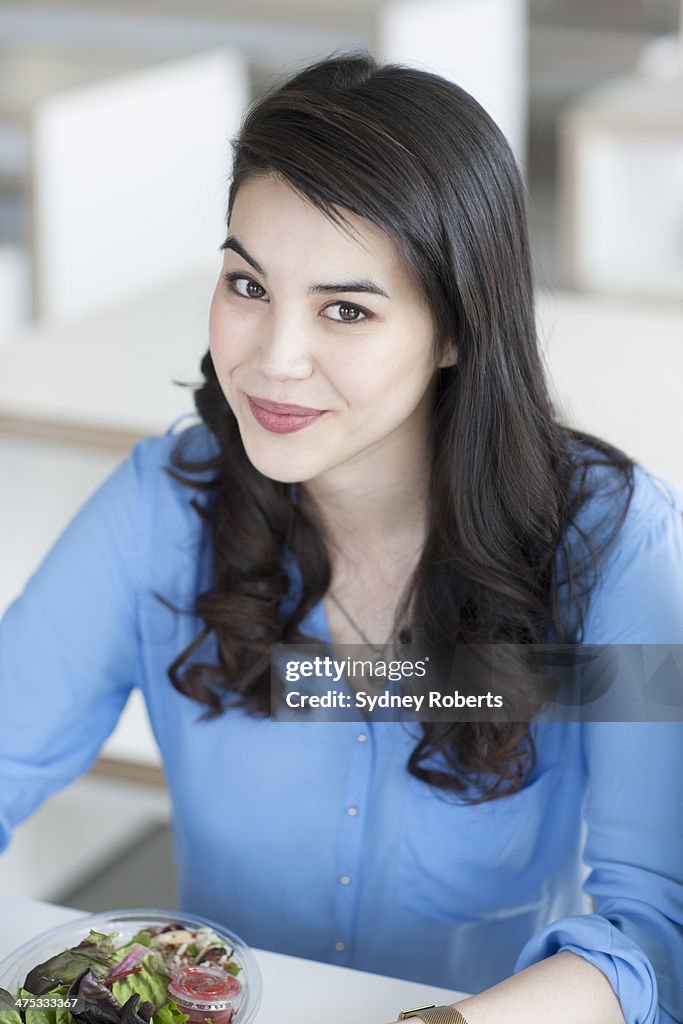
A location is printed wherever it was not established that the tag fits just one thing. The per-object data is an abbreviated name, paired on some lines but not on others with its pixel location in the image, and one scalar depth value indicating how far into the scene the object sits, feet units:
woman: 7.80
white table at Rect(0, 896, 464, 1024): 7.70
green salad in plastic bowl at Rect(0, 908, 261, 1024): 7.66
